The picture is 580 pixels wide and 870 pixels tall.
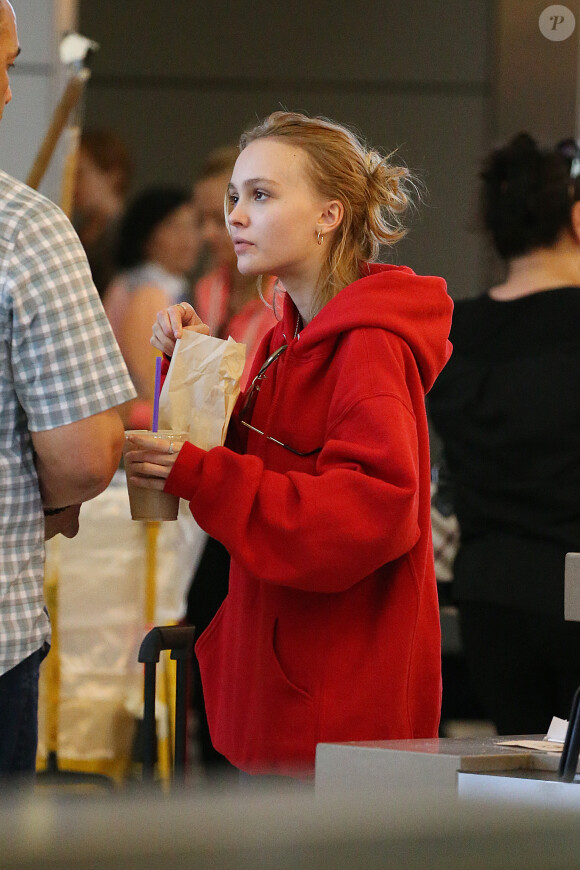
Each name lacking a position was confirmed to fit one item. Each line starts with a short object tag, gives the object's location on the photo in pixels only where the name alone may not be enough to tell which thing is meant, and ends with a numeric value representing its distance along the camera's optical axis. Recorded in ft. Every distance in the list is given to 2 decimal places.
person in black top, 25.18
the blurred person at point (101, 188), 37.28
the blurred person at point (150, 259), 35.61
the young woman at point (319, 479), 22.09
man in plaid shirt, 21.86
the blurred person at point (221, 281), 31.57
